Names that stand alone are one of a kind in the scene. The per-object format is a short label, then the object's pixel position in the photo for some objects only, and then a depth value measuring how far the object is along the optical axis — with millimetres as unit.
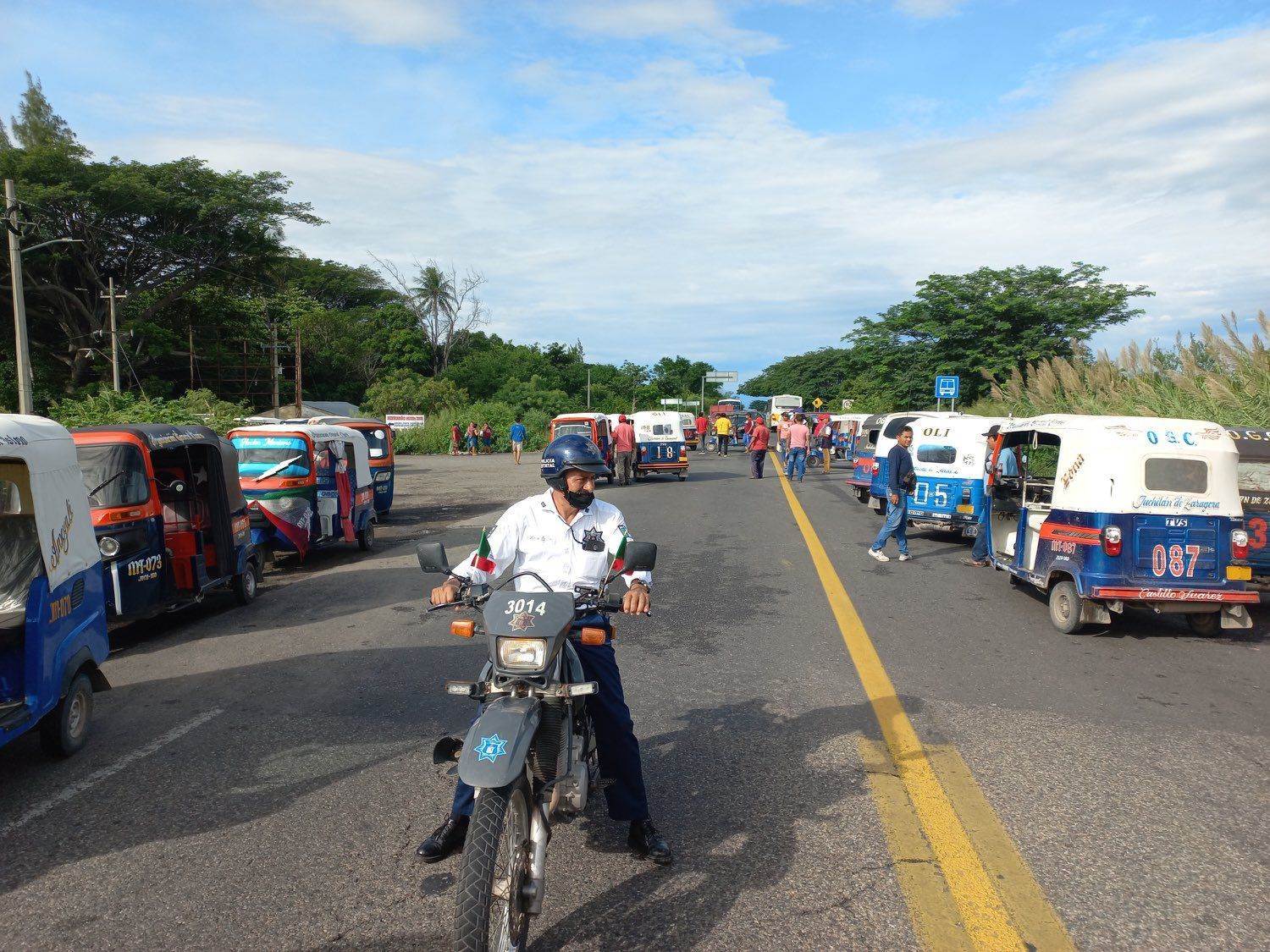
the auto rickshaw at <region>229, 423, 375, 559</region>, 12266
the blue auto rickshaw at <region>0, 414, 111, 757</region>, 5168
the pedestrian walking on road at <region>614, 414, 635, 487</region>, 25375
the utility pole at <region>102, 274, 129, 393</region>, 33656
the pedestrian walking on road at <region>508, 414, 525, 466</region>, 38188
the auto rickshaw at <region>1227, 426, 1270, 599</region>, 9234
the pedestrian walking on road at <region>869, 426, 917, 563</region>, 12414
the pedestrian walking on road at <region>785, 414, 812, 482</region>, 26062
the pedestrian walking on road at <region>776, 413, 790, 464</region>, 29045
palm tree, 75062
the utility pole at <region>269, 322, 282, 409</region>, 49875
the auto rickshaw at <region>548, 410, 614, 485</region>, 25875
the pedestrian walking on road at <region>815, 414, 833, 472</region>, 30697
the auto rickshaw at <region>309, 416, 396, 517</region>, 18516
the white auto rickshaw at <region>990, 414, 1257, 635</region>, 8102
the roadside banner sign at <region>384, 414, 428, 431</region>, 49344
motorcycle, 2918
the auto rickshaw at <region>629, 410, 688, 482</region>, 27500
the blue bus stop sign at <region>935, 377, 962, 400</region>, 28578
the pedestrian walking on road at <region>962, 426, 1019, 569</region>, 10852
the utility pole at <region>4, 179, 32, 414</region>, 19491
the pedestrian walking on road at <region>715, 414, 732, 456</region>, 44719
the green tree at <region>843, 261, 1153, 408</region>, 30969
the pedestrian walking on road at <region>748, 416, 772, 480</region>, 26844
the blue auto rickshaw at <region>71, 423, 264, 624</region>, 8273
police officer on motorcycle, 3854
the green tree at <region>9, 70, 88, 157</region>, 53531
